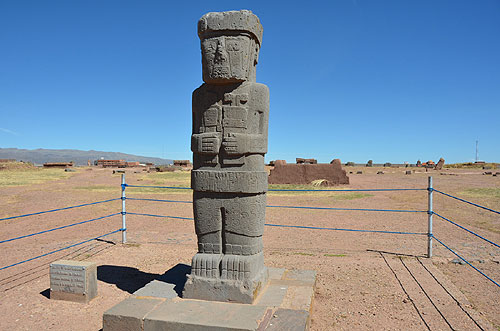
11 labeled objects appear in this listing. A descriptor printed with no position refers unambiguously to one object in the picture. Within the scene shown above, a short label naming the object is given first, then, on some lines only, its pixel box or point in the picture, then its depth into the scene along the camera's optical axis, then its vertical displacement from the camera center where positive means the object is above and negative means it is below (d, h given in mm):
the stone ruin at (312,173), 18656 -437
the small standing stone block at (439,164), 35506 +225
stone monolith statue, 4059 +26
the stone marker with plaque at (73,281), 4820 -1593
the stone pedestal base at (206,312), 3510 -1545
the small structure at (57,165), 37312 -240
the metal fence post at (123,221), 7618 -1251
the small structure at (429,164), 38594 +191
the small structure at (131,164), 39631 -70
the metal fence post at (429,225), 6527 -1073
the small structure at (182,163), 37531 +83
